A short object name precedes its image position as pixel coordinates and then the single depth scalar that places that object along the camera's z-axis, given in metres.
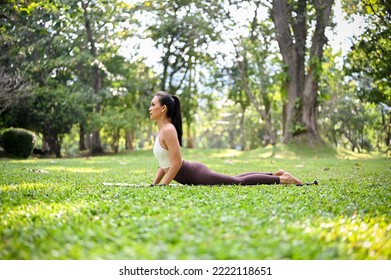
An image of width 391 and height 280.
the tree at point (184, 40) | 18.62
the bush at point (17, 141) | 14.12
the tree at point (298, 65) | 14.99
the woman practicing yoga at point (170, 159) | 4.98
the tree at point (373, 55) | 6.84
